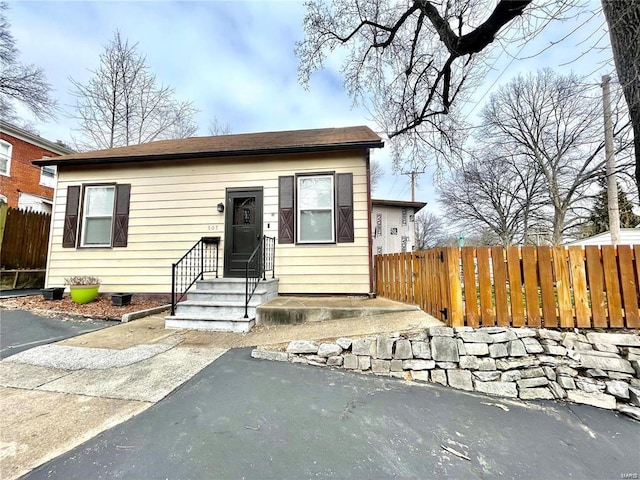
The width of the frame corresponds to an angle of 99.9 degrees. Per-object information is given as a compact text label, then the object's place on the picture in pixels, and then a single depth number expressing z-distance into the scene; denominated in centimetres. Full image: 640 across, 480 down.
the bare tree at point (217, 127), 1866
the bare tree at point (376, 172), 2314
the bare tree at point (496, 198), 1680
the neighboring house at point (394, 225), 1433
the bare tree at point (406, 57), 486
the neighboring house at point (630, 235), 961
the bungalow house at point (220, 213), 566
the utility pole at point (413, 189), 1959
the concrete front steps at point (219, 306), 437
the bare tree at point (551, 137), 1354
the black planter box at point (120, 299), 564
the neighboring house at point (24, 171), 1252
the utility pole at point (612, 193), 788
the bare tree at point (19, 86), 1089
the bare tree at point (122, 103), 1298
